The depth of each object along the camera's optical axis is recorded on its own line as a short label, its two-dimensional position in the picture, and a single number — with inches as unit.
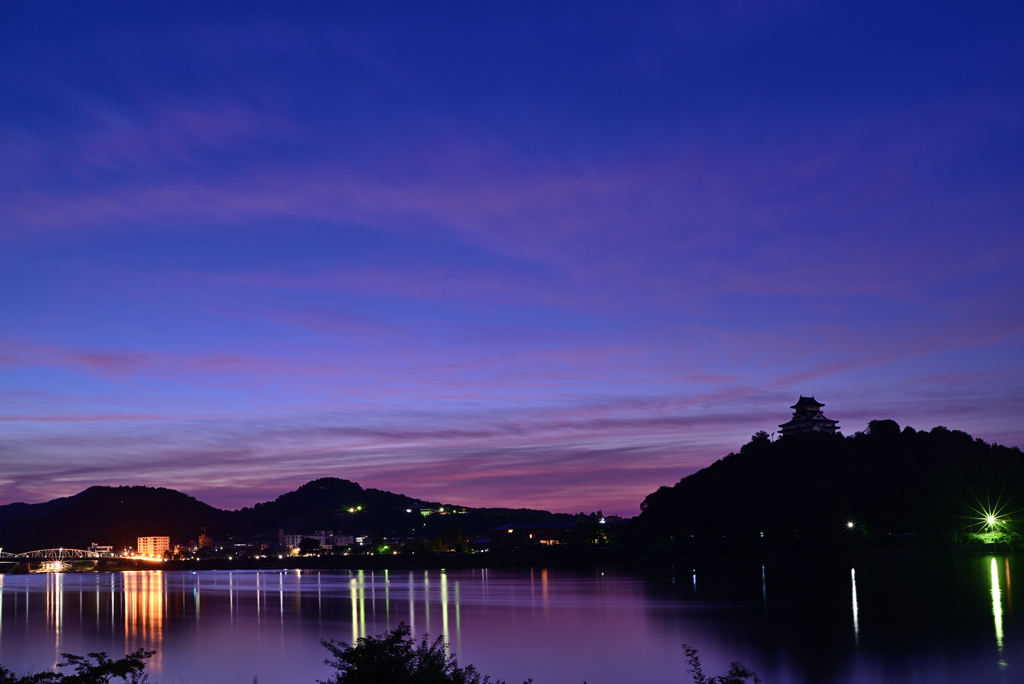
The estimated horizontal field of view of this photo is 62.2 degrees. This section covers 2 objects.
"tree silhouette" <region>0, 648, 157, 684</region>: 512.1
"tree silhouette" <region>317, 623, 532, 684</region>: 511.2
